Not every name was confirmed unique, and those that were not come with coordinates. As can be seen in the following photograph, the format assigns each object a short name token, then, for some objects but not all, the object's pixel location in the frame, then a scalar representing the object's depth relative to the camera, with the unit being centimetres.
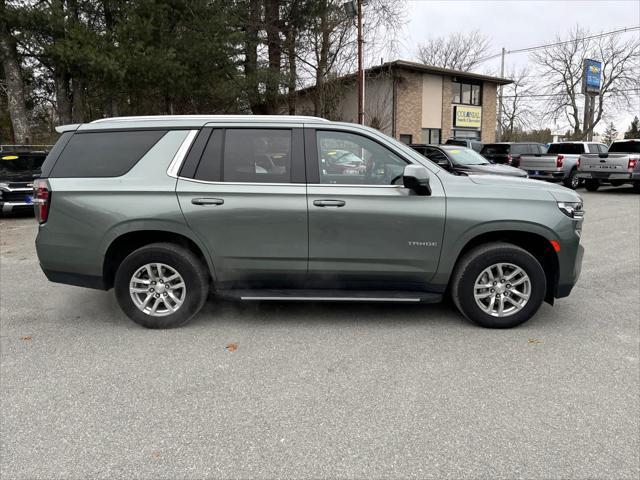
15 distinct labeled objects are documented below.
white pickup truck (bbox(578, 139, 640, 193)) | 1602
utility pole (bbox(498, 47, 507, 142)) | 3671
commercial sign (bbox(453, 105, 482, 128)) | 3022
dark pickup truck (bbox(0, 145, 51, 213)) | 1080
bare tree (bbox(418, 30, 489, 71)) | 4716
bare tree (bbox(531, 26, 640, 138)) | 4488
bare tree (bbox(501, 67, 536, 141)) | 5393
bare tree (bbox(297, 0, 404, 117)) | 1883
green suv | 409
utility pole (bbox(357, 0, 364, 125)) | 1853
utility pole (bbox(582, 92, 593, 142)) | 4366
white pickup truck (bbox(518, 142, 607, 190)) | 1772
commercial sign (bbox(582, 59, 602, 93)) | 3528
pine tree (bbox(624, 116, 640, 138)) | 5739
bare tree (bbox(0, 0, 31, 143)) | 1419
